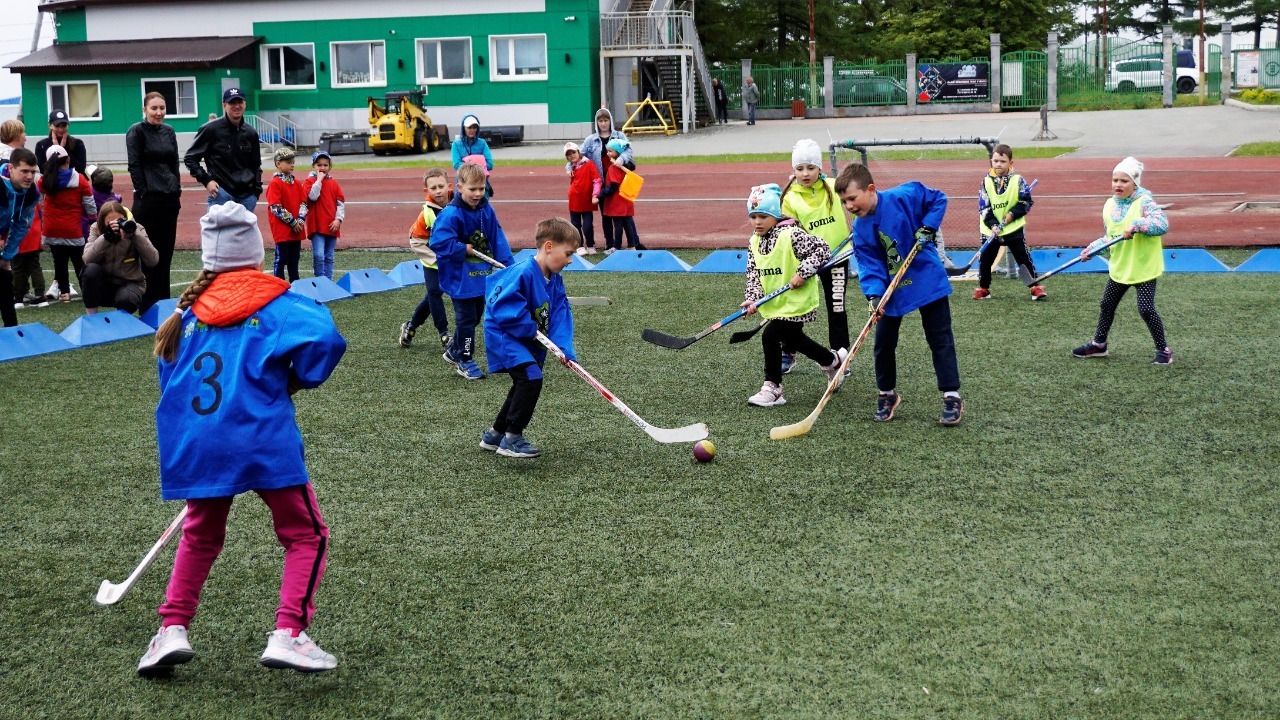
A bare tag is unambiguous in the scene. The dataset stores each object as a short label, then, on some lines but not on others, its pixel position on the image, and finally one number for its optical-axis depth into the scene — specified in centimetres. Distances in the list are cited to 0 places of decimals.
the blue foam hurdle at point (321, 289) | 1273
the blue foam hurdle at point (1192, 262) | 1277
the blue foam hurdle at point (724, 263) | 1416
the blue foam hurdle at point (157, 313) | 1142
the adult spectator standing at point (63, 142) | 1276
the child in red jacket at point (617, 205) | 1559
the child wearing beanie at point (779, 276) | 789
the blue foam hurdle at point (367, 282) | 1334
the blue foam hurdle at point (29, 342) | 1013
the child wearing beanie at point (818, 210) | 866
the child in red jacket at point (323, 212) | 1273
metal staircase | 3978
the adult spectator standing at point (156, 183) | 1136
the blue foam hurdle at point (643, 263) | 1445
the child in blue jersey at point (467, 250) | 865
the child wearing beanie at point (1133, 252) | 875
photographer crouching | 1145
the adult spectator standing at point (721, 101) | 4388
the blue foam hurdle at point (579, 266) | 1468
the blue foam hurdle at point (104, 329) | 1066
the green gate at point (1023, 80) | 4312
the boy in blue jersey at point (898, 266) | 734
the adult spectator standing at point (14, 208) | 1034
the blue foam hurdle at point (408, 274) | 1400
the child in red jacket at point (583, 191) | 1587
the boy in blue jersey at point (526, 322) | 666
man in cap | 1154
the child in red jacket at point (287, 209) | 1240
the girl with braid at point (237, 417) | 407
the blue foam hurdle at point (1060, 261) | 1321
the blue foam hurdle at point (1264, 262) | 1256
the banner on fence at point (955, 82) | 4362
